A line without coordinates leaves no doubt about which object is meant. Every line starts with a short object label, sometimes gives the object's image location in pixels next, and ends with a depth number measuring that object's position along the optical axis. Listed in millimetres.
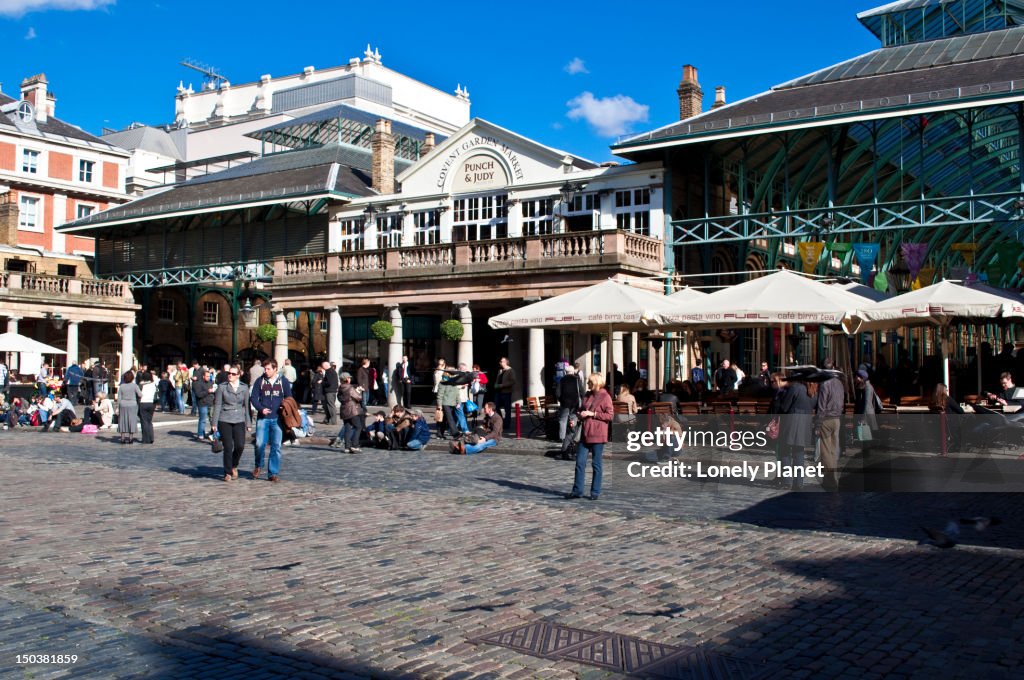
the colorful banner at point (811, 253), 27812
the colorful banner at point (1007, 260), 27062
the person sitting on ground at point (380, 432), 20953
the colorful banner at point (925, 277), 31236
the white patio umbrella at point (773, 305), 17578
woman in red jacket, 12789
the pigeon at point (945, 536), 9562
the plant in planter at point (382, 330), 33656
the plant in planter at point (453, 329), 32281
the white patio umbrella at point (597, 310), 19219
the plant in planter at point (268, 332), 37969
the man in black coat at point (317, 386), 27656
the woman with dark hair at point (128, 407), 21594
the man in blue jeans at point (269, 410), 15039
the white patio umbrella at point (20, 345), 33281
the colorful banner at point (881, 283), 29641
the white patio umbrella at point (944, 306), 17422
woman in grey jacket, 15188
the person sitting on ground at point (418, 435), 20562
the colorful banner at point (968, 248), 28645
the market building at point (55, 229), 45719
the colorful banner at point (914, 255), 27961
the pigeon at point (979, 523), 9984
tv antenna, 93725
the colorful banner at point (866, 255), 26984
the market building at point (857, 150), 27203
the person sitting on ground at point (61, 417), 26141
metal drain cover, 5840
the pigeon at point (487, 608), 7270
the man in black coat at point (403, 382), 31784
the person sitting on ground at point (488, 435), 19719
